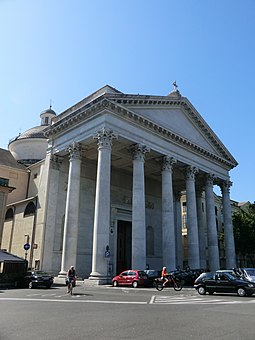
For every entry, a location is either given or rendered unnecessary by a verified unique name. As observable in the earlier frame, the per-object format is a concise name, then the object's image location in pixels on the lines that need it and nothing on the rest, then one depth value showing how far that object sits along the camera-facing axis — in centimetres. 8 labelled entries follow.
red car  2288
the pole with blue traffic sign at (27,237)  3162
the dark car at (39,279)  2186
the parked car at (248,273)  1856
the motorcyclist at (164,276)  2109
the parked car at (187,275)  2555
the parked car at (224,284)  1705
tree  4853
